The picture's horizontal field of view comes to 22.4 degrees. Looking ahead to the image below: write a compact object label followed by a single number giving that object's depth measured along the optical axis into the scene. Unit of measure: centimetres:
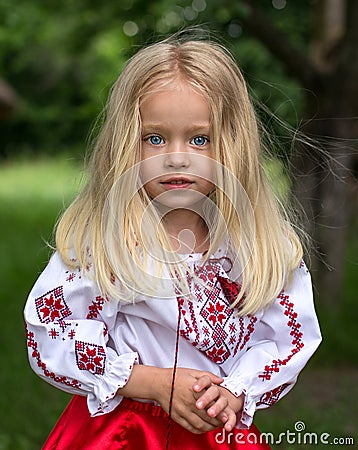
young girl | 201
